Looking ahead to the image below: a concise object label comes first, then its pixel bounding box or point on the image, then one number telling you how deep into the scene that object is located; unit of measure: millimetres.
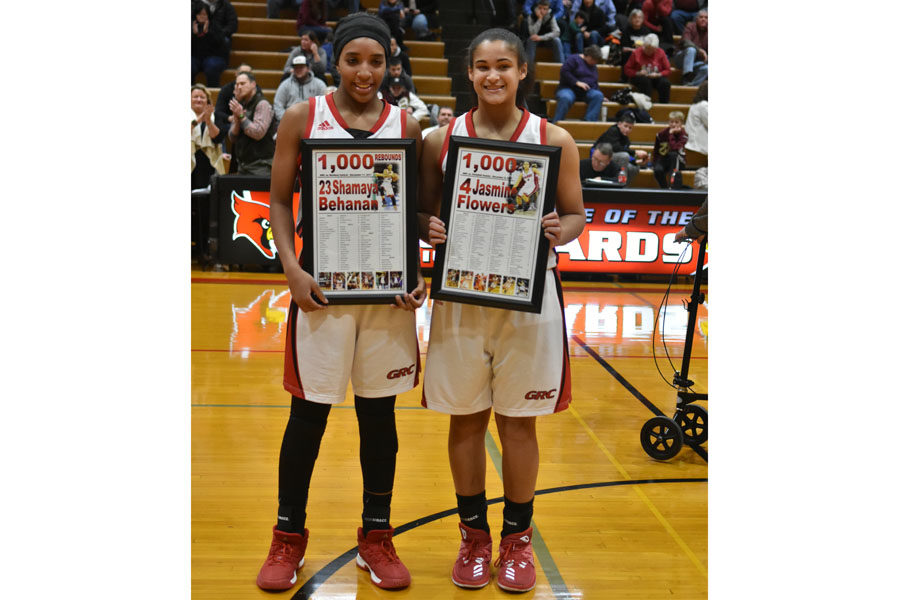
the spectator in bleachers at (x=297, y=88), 10719
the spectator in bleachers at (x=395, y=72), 11093
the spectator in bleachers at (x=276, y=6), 14273
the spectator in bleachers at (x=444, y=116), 9875
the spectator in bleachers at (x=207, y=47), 12773
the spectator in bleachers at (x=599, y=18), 14867
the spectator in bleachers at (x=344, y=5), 13667
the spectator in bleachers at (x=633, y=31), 14852
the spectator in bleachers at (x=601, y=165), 10242
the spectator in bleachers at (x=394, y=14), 13430
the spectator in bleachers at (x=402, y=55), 11888
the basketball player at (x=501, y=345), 3078
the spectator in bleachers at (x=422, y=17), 14617
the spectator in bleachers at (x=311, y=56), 11570
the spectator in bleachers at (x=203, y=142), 9867
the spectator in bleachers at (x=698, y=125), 12102
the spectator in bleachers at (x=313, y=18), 13289
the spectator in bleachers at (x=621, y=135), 11484
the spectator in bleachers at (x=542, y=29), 14195
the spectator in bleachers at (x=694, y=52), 14672
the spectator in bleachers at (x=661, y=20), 15180
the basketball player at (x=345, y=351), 3092
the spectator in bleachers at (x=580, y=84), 13484
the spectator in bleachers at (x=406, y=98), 11257
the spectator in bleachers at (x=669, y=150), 11633
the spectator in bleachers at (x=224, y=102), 10242
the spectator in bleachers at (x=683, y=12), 15305
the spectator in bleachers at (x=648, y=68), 14143
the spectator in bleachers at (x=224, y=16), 12969
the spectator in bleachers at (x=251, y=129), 9789
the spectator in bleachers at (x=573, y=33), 14578
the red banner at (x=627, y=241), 9703
